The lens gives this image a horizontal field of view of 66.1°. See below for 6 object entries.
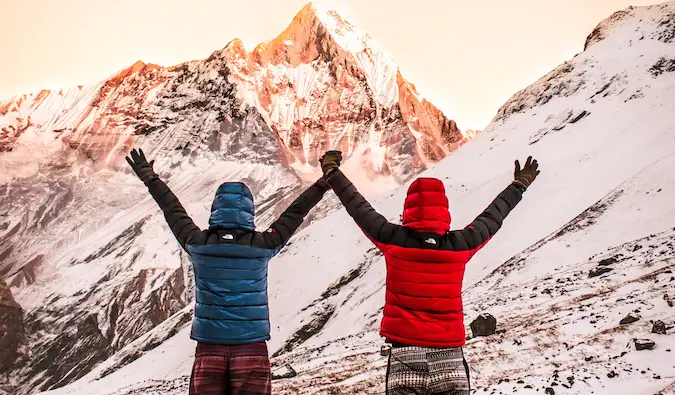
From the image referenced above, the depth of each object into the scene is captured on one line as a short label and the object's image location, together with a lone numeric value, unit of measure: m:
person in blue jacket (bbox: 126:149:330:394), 4.28
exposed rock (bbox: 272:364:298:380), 15.23
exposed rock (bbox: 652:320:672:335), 11.36
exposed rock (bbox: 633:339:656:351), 10.75
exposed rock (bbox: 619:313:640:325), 12.80
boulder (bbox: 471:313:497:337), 15.76
